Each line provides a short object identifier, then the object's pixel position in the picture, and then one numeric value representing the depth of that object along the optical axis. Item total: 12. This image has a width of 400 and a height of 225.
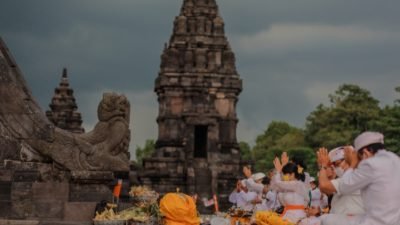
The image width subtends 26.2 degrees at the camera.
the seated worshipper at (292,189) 12.42
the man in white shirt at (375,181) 7.98
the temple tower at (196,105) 46.09
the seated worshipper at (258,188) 19.58
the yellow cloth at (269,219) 11.57
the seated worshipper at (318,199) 13.84
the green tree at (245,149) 90.28
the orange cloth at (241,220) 15.19
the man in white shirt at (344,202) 9.15
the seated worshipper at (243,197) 20.44
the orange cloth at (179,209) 11.25
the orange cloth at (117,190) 15.05
